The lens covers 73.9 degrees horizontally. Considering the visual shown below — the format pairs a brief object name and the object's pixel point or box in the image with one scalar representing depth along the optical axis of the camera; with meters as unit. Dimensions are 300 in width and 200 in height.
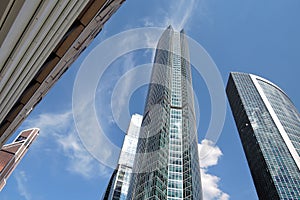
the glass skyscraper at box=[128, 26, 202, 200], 50.38
